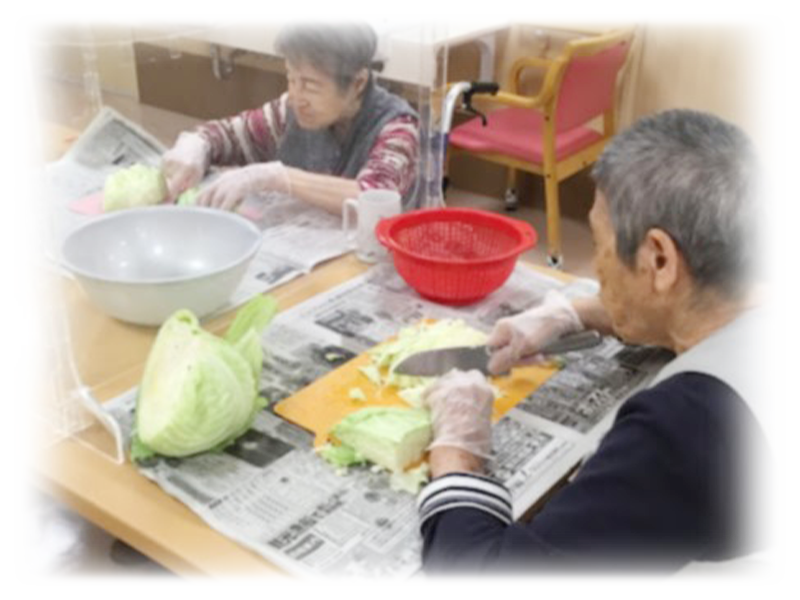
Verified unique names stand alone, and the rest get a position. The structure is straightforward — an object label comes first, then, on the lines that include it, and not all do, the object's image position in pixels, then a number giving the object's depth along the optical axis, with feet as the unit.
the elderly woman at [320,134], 5.96
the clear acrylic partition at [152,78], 5.75
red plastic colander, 4.67
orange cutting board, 3.73
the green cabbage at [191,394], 3.33
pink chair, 9.53
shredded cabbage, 3.99
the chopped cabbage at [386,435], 3.41
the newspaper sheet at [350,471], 3.05
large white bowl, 4.28
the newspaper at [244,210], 5.10
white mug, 5.21
